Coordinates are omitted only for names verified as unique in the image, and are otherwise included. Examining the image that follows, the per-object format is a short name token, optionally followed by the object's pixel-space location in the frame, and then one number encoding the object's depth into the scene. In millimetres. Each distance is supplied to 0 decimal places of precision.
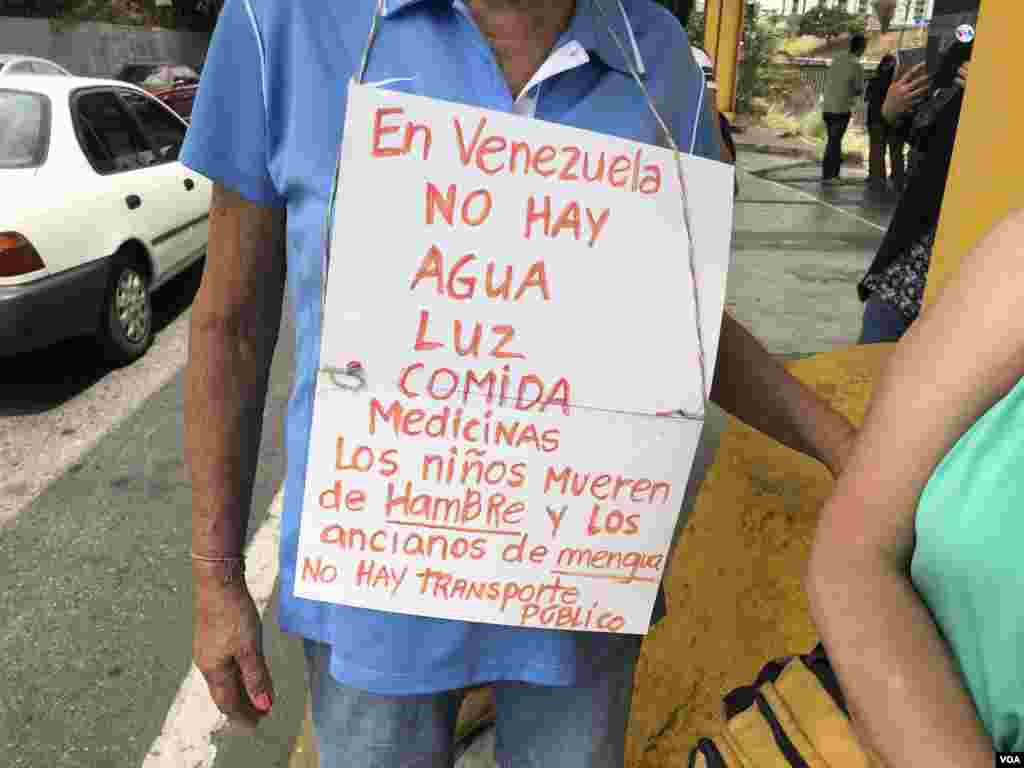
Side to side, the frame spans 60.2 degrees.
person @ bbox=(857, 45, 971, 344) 2701
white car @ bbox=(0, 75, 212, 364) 4180
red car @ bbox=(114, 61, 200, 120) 15708
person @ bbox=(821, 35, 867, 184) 13156
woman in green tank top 752
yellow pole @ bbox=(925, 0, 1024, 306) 2295
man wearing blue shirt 948
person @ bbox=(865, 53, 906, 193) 11055
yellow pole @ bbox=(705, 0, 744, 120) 17703
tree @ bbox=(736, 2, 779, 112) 27969
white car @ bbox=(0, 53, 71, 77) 13245
